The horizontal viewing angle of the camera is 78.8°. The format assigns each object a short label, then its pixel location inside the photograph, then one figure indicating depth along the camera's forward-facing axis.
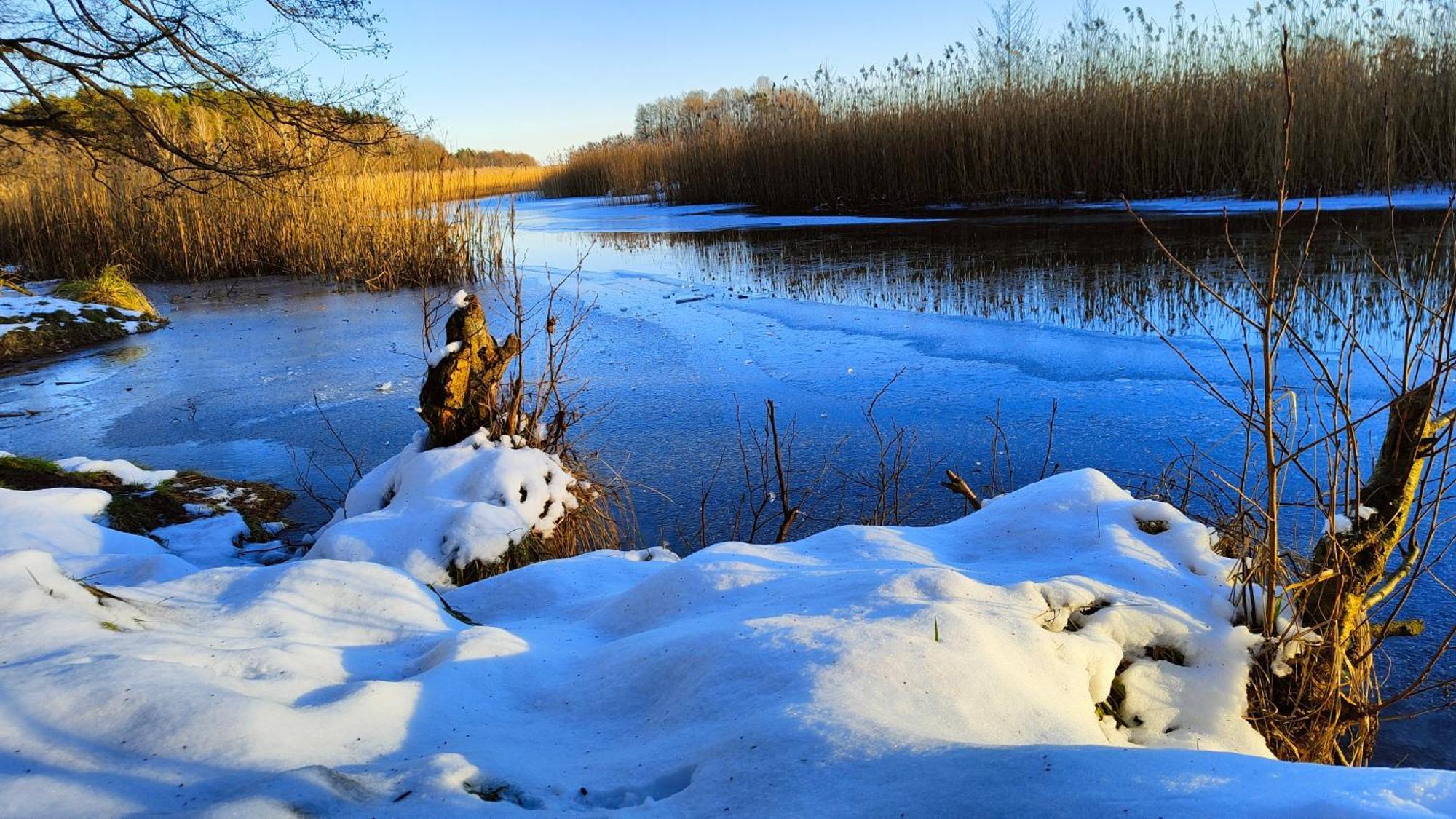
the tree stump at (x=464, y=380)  3.53
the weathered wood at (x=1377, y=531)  1.82
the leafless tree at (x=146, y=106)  5.23
